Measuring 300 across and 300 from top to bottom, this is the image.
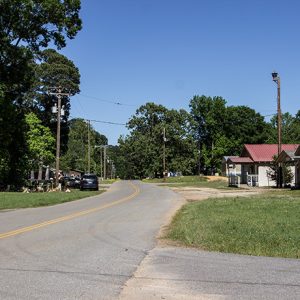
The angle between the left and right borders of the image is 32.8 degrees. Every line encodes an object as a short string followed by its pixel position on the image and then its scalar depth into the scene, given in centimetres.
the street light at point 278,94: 4216
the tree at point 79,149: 12776
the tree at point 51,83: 7150
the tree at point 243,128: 11500
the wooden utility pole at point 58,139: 4838
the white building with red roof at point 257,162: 5269
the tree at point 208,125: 11644
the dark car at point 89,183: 4938
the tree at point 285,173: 4509
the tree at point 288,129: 11412
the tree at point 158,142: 11100
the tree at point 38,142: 5578
